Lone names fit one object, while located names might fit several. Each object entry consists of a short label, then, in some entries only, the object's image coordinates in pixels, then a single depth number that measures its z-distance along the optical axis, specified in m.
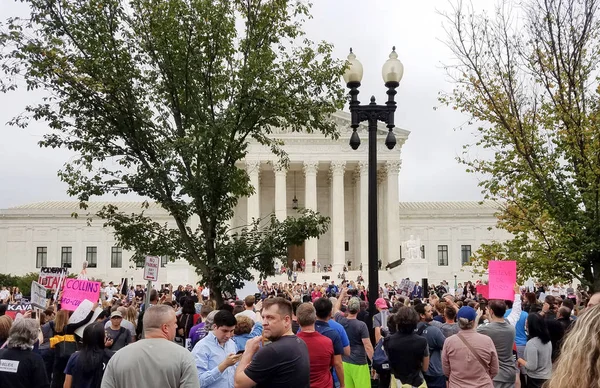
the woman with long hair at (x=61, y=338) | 8.27
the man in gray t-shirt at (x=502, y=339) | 7.86
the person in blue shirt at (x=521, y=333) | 9.89
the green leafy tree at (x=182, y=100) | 11.55
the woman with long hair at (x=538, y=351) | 8.15
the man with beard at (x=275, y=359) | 4.76
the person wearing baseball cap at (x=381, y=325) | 9.50
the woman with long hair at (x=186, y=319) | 11.21
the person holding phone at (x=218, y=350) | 6.04
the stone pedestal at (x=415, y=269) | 48.19
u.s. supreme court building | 58.25
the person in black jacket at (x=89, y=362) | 6.76
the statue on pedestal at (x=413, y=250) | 49.00
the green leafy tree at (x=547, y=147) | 15.55
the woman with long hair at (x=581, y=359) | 2.07
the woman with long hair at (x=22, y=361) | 6.00
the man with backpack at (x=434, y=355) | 8.51
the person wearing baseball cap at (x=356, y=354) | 8.90
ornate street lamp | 12.09
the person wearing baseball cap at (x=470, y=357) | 6.86
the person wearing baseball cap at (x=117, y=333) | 8.89
